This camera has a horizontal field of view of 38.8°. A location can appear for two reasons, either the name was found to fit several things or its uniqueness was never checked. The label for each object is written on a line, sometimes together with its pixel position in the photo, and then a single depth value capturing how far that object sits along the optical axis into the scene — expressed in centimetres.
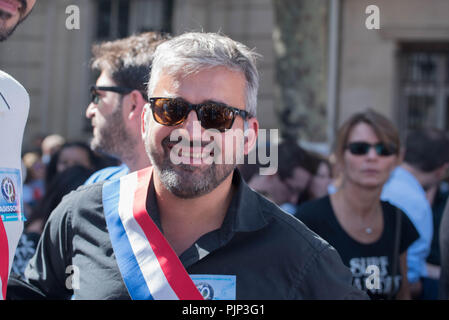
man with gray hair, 188
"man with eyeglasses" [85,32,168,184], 293
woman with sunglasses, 324
